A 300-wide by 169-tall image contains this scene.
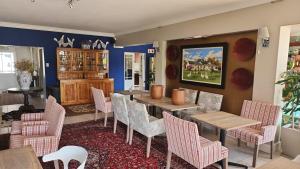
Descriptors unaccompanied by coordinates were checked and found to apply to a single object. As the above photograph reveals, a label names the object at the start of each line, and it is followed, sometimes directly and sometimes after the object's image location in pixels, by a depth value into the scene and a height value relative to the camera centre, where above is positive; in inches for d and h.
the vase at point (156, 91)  172.6 -22.2
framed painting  172.7 +1.4
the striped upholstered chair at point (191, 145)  88.9 -36.8
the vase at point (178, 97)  151.6 -23.4
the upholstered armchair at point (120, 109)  145.1 -33.0
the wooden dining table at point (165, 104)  143.9 -29.5
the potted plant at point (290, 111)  116.0 -25.8
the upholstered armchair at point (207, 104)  162.9 -31.2
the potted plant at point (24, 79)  191.5 -15.5
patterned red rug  115.9 -55.8
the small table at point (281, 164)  66.6 -32.2
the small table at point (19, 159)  63.6 -31.9
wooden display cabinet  264.4 -13.6
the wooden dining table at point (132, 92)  201.0 -28.1
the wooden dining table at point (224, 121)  107.0 -30.5
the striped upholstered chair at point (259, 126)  118.0 -35.4
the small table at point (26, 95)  189.8 -33.2
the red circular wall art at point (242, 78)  152.3 -9.0
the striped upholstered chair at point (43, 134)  99.3 -37.7
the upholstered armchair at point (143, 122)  125.0 -36.3
